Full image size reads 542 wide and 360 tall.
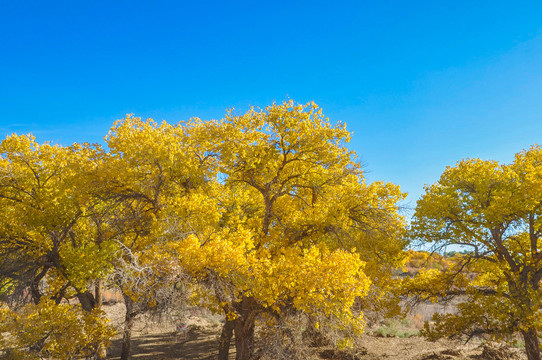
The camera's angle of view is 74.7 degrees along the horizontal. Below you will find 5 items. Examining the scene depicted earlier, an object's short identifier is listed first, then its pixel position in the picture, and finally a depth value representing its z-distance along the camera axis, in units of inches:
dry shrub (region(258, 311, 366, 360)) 381.8
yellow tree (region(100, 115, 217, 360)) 456.4
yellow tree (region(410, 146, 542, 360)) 394.6
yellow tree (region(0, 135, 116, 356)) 467.8
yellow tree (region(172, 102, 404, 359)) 345.7
